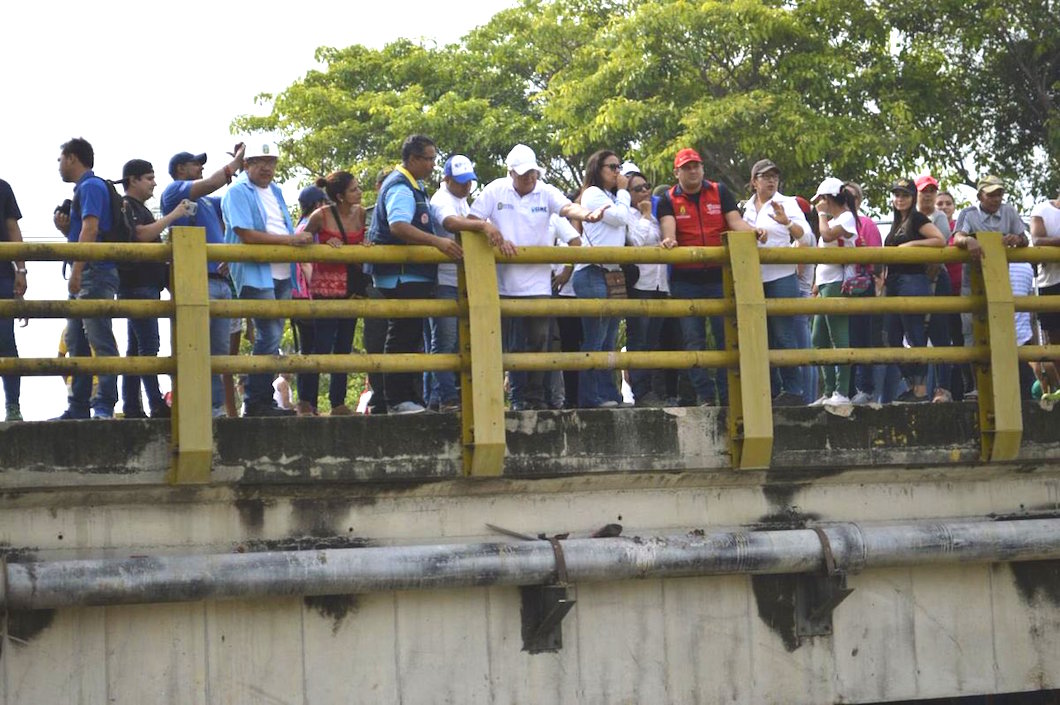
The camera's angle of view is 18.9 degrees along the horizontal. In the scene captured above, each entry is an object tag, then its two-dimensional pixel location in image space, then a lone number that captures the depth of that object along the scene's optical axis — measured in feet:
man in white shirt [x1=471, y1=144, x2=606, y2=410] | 60.60
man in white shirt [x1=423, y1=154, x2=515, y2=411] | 59.38
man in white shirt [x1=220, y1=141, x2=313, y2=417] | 57.24
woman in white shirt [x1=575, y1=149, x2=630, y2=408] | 63.08
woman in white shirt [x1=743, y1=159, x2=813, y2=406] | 65.81
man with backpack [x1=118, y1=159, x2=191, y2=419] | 57.19
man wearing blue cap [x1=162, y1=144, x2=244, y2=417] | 61.23
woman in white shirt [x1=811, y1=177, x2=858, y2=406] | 69.51
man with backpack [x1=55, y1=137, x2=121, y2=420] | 56.55
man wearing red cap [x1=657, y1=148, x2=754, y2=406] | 64.69
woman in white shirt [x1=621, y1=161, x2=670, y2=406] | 64.93
